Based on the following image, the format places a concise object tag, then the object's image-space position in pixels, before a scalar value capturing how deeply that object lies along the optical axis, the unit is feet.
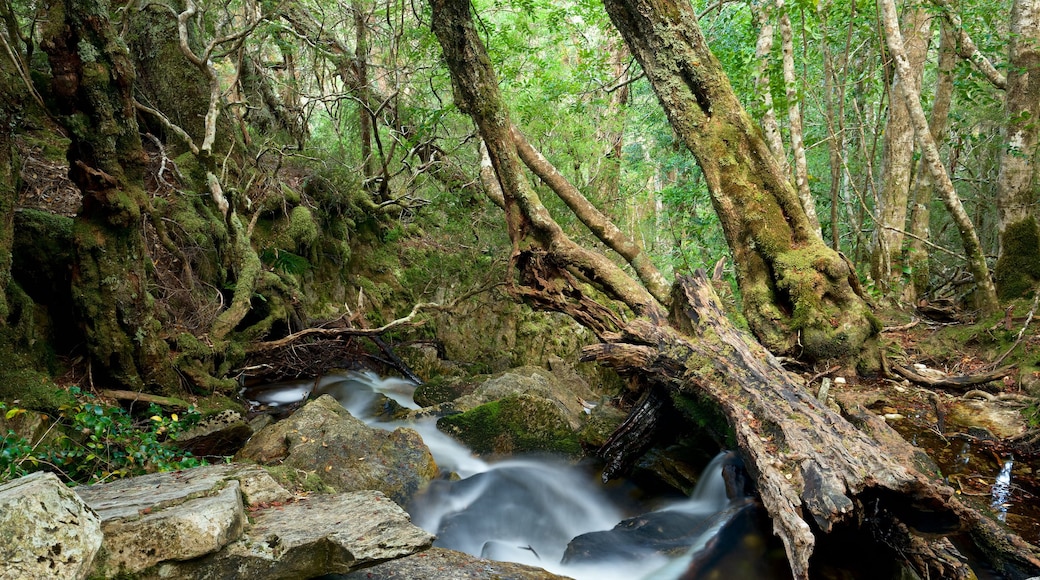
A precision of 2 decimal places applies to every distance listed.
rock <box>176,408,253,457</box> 16.52
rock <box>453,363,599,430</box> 22.27
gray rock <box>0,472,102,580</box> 5.99
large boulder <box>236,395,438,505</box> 15.94
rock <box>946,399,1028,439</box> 15.02
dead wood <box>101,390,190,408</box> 16.23
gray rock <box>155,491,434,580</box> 8.08
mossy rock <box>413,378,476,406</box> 25.07
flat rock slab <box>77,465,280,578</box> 7.52
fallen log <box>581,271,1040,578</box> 8.66
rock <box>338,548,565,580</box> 10.23
